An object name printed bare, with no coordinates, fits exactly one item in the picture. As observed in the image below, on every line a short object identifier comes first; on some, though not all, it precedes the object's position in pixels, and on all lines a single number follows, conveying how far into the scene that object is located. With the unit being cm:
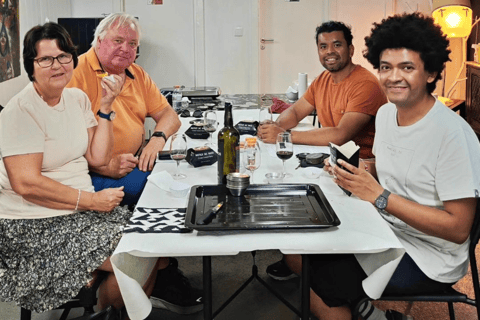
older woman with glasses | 191
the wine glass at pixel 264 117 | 305
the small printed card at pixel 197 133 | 303
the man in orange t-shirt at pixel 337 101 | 293
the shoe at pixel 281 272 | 296
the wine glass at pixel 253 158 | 225
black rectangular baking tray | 171
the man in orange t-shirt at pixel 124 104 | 263
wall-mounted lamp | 591
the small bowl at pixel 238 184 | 199
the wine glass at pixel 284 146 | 226
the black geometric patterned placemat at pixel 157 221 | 171
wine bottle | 216
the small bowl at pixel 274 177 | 223
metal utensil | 172
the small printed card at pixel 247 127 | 316
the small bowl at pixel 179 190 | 203
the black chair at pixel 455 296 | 181
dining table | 160
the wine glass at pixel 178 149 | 227
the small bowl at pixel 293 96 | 425
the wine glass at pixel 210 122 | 301
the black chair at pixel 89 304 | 195
